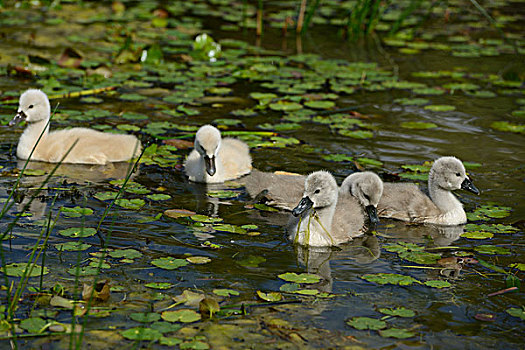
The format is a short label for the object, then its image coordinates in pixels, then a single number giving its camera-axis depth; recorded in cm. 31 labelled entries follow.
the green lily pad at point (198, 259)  1001
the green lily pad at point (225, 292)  908
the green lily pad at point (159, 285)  918
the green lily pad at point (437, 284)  977
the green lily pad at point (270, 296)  902
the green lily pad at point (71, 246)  1012
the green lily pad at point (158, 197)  1225
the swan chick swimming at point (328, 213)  1096
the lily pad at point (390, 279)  977
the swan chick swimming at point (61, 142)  1373
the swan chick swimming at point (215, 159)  1305
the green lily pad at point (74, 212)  1133
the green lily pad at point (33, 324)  793
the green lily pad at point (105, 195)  1207
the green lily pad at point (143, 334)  794
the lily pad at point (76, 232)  1056
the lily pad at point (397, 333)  834
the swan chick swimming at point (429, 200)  1230
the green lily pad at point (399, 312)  889
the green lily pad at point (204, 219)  1152
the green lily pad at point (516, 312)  905
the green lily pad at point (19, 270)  917
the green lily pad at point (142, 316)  835
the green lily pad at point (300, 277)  966
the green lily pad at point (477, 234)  1151
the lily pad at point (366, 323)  852
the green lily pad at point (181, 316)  837
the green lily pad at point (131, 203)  1184
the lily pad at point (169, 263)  976
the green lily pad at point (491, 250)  1089
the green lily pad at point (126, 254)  1002
